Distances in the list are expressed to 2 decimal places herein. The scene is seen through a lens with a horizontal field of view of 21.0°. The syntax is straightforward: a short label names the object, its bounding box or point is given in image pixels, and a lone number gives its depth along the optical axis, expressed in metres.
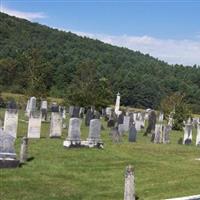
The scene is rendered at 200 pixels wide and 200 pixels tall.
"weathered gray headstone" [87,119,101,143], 20.31
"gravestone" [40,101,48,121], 33.39
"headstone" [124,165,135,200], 11.07
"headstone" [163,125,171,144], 26.59
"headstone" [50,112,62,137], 23.14
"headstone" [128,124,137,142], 25.12
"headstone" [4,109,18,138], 21.09
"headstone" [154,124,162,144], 26.36
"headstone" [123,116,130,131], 32.25
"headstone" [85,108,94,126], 33.06
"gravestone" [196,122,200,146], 27.61
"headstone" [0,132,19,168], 14.58
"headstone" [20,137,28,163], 15.67
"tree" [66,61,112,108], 45.34
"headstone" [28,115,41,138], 22.36
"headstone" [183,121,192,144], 27.88
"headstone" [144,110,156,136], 31.08
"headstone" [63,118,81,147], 19.66
